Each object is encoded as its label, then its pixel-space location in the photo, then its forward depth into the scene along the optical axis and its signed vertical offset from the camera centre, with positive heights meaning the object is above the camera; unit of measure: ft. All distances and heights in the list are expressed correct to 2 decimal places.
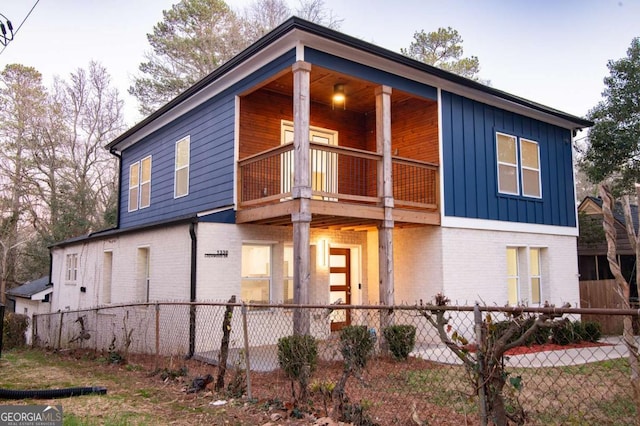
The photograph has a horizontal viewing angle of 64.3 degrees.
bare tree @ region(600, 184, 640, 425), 11.64 +0.24
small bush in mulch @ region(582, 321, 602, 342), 37.22 -3.84
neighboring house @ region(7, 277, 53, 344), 57.41 -2.12
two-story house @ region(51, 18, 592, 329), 32.40 +6.77
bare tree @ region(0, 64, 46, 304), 85.15 +23.08
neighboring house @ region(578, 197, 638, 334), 46.55 +2.27
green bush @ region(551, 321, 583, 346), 33.73 -3.86
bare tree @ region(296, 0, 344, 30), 84.23 +44.39
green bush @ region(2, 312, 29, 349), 49.16 -4.98
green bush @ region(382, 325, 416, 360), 28.48 -3.33
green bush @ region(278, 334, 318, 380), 19.24 -3.03
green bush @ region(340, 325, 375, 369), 16.15 -2.37
